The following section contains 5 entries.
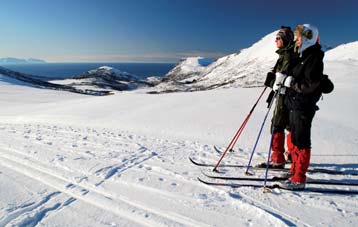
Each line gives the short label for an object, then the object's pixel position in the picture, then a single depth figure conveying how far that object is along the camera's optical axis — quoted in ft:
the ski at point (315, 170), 16.25
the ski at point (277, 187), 13.80
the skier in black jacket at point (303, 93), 13.23
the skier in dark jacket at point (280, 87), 15.70
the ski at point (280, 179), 14.83
